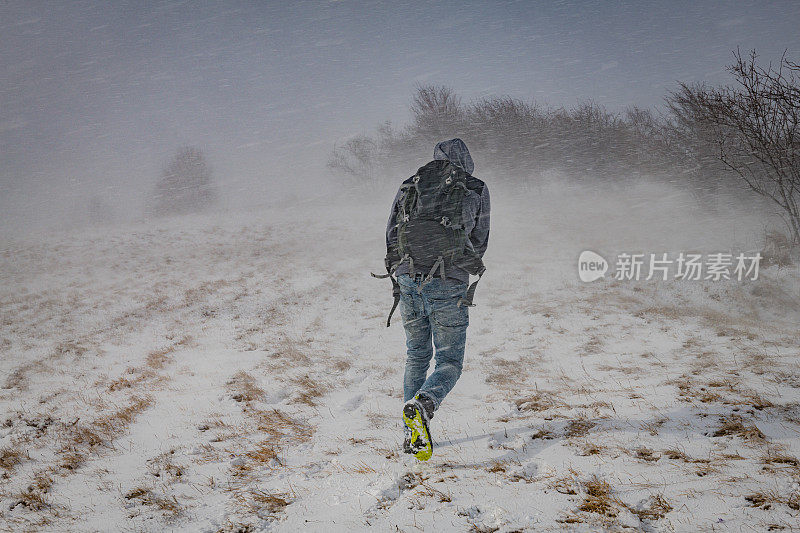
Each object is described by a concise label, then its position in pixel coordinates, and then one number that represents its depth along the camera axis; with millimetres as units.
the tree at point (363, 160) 42656
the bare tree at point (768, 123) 9961
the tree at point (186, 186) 45406
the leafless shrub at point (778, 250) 11052
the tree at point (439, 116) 32406
